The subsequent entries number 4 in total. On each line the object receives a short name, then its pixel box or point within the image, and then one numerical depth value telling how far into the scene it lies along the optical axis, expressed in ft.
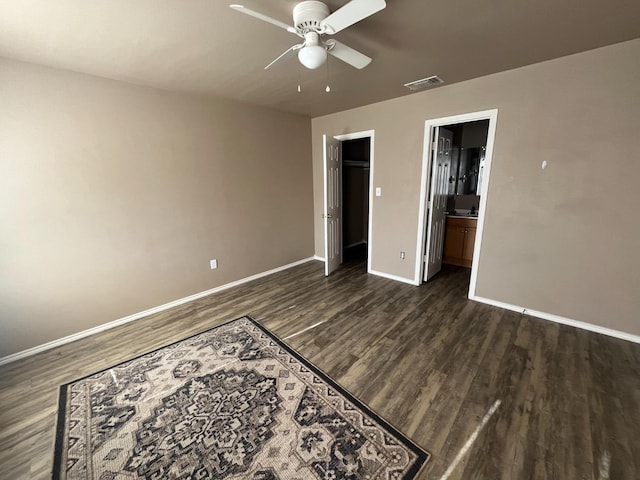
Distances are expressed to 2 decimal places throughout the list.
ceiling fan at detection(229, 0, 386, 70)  4.50
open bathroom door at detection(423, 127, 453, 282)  11.48
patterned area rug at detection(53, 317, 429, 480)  4.59
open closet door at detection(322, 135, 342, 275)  12.90
